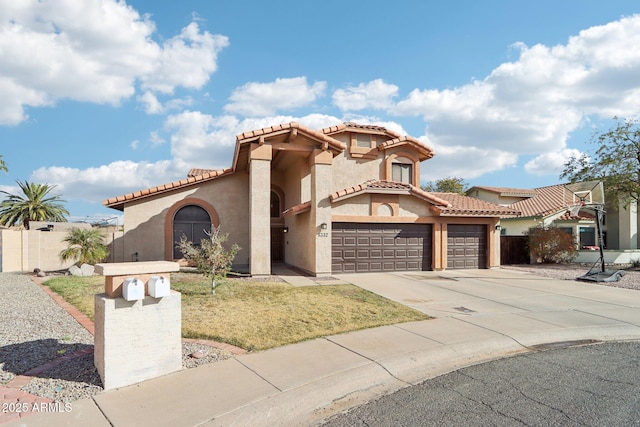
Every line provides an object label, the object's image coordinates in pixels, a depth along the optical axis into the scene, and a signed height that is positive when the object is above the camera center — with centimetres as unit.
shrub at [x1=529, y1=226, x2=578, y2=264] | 2080 -94
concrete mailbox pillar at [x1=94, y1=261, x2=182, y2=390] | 458 -119
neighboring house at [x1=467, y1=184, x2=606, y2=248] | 2270 +54
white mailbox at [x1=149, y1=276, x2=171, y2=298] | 476 -73
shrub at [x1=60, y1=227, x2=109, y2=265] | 1545 -77
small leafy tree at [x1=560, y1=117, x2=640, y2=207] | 1980 +318
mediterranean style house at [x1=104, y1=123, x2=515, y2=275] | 1450 +62
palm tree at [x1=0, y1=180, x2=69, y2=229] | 3484 +208
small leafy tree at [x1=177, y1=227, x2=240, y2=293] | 979 -78
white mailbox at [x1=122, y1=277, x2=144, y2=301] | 455 -72
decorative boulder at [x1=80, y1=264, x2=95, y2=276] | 1464 -157
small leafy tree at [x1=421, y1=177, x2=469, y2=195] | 4856 +538
